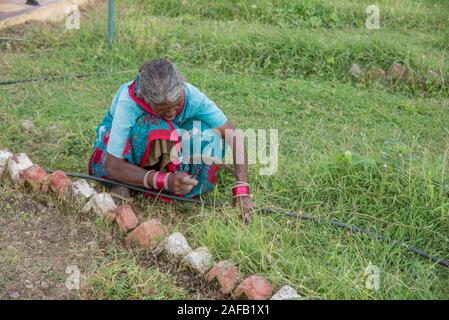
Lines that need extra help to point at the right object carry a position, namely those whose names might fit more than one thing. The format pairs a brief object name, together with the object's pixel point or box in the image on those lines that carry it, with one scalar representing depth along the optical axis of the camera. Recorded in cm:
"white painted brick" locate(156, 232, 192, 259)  323
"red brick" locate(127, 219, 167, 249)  329
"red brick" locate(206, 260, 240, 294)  299
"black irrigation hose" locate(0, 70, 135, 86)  543
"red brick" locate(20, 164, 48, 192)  371
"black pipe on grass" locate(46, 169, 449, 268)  335
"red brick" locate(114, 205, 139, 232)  339
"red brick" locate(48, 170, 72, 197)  364
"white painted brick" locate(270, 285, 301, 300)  286
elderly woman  336
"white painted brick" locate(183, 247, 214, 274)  314
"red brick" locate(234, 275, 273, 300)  288
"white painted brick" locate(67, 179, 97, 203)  362
